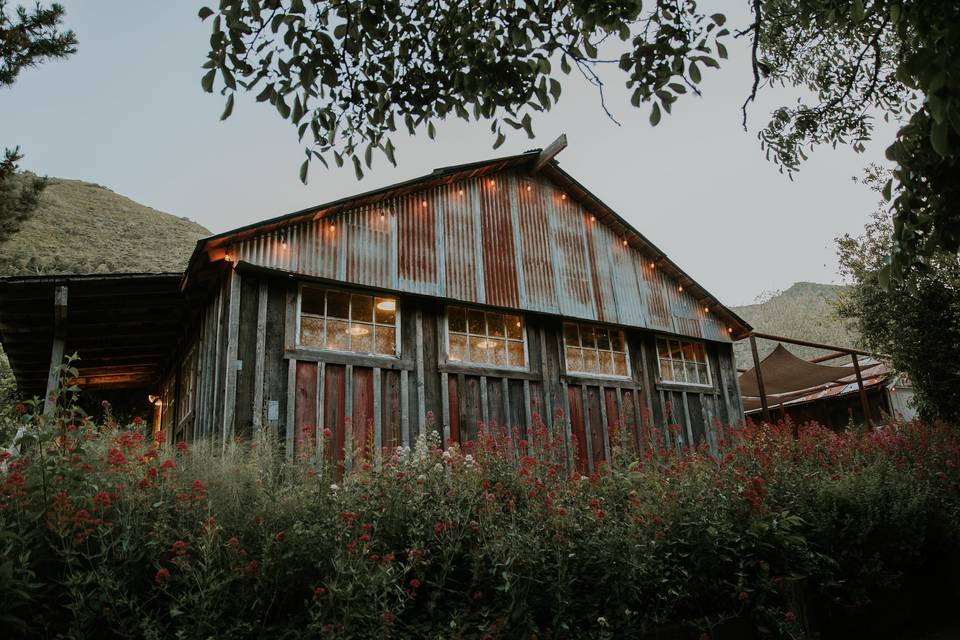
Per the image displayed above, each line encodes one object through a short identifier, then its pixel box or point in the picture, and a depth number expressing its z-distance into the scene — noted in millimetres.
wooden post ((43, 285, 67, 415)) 6965
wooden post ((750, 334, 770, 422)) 10860
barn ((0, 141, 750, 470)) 6965
